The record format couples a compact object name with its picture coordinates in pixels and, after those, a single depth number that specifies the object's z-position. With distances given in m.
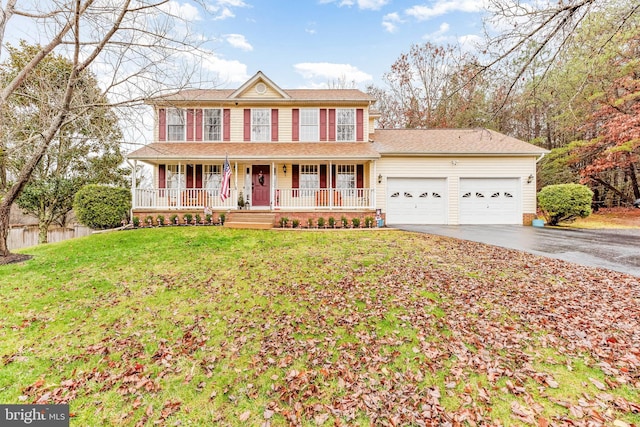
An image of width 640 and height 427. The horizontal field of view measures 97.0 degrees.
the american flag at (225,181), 11.64
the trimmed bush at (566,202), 12.55
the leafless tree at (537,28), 4.30
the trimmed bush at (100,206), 11.54
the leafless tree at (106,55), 6.57
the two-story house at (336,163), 13.87
